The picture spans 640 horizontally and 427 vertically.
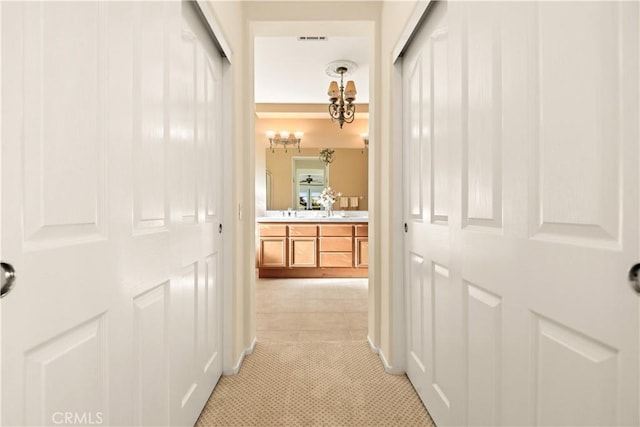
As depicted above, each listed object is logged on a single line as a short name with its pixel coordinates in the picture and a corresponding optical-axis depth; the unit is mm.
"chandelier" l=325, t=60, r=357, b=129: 3605
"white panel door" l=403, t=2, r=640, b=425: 633
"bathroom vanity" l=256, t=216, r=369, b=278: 4875
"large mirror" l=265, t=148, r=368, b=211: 5465
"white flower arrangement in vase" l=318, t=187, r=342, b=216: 5426
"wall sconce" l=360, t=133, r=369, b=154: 5479
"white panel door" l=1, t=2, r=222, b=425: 610
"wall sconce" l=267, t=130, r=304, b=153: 5398
